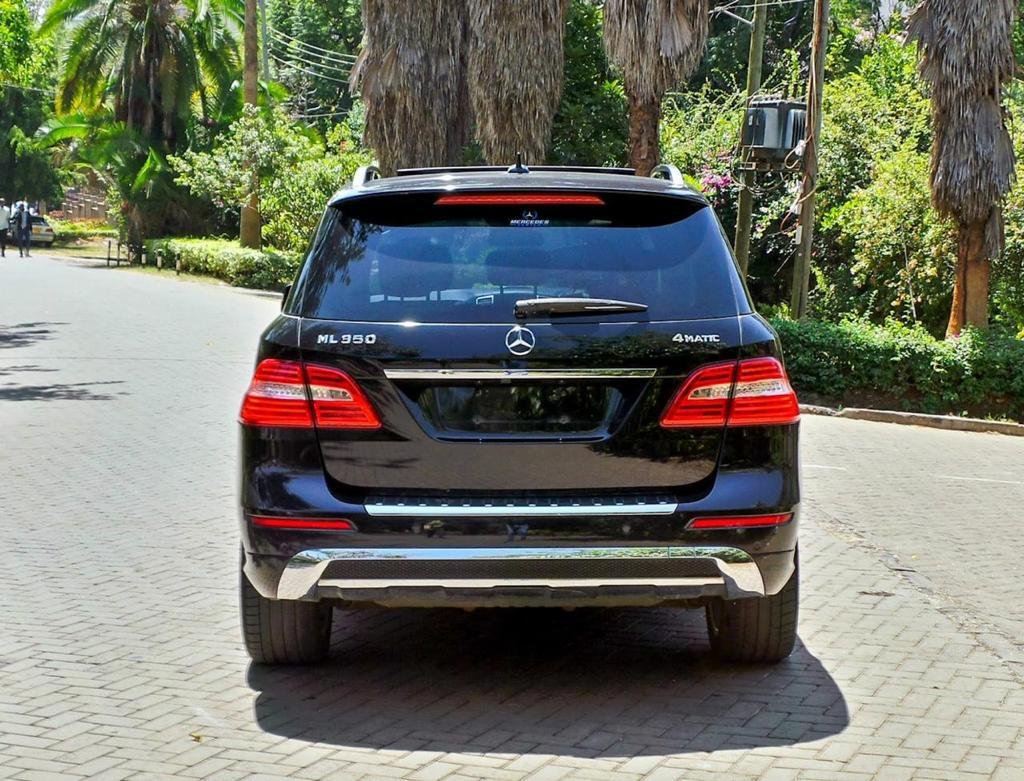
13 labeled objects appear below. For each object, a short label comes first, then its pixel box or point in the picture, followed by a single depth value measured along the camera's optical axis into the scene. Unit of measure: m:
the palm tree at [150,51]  49.53
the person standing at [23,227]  53.22
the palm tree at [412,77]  28.09
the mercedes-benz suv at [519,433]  4.87
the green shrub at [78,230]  73.56
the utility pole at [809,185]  20.67
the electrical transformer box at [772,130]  19.92
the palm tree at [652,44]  21.75
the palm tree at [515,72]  24.91
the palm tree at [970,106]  18.23
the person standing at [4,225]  50.84
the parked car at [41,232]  66.56
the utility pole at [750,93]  22.11
